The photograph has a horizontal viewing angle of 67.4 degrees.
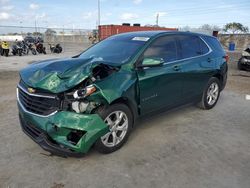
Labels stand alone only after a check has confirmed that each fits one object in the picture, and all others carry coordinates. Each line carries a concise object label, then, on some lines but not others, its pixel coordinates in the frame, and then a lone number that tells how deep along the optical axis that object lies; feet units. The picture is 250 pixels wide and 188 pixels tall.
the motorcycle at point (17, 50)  46.94
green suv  7.42
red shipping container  71.18
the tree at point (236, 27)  151.34
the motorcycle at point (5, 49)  45.18
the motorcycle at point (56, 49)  52.96
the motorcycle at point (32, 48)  49.61
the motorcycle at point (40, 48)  50.93
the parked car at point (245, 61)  28.35
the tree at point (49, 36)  105.40
